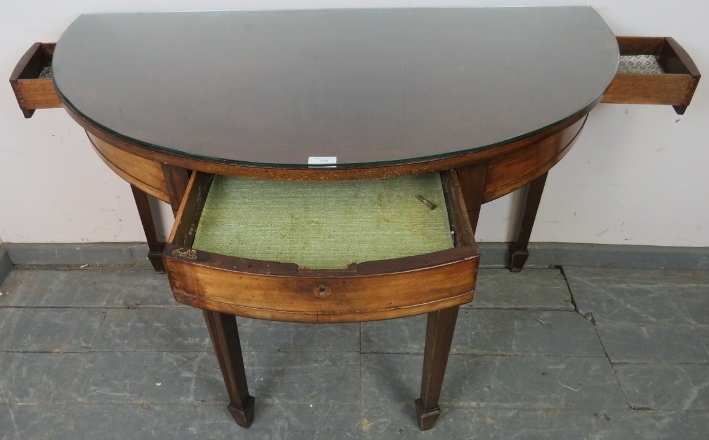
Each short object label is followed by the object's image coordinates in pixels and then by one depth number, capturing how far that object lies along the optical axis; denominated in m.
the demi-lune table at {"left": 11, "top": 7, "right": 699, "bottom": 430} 0.85
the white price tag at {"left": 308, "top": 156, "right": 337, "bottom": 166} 0.81
